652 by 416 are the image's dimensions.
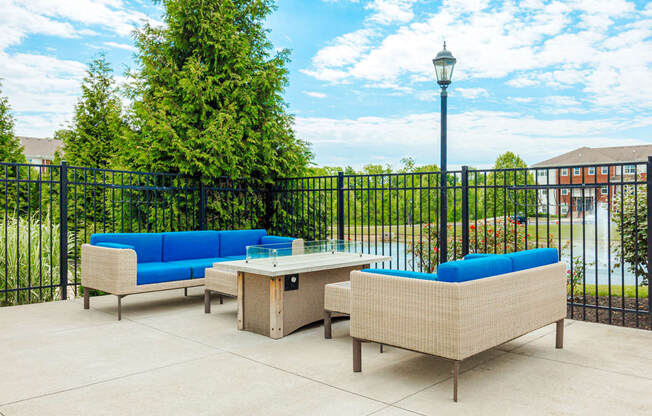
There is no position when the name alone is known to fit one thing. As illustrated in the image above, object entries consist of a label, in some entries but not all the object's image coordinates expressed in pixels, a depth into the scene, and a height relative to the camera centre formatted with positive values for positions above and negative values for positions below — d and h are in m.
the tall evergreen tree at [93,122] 16.83 +3.09
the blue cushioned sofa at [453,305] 2.87 -0.68
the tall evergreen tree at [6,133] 16.58 +2.68
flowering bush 7.27 -0.62
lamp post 6.03 +1.47
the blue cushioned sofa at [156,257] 5.23 -0.67
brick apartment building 45.16 +4.92
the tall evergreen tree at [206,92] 7.79 +1.98
